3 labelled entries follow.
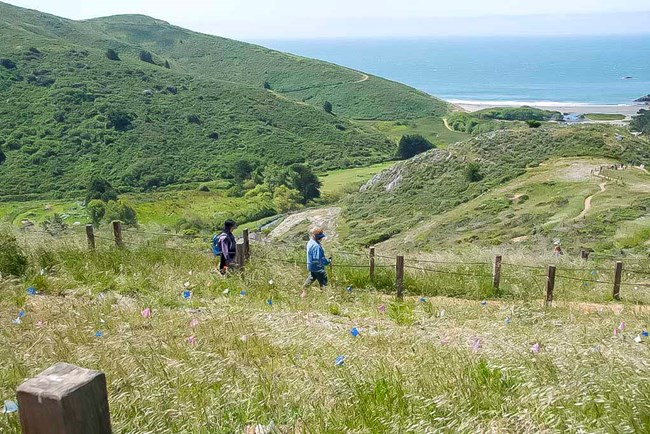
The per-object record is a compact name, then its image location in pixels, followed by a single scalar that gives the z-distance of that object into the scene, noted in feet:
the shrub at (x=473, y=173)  153.03
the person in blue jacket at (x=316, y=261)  31.12
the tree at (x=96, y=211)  202.59
